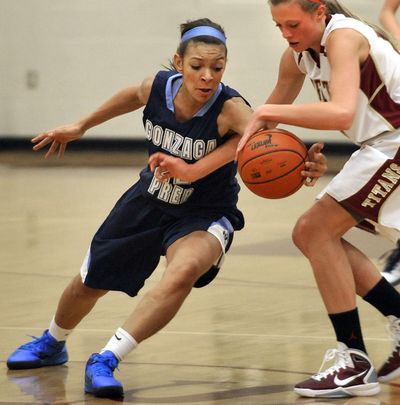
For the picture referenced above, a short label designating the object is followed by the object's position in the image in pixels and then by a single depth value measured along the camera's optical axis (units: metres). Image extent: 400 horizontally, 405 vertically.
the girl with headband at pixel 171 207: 8.42
